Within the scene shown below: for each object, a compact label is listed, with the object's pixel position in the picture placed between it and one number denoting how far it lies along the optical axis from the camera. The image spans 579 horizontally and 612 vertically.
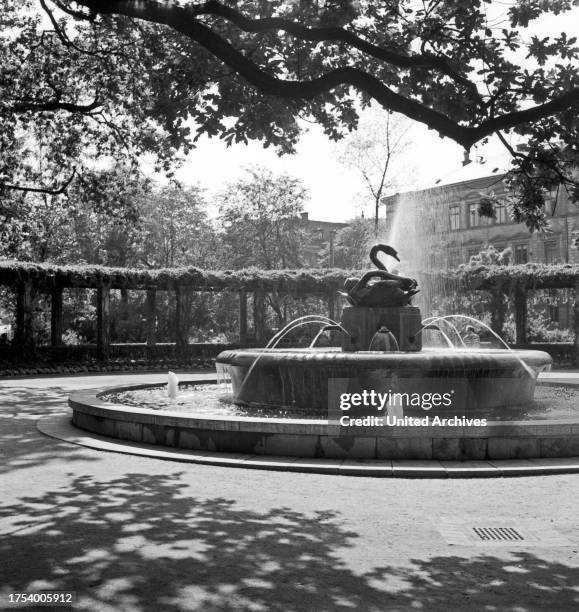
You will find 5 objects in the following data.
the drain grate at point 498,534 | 5.35
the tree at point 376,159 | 38.59
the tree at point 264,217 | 45.50
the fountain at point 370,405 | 8.21
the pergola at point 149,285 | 27.83
